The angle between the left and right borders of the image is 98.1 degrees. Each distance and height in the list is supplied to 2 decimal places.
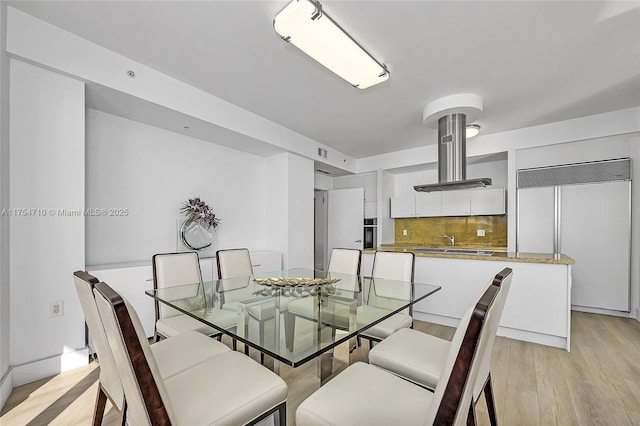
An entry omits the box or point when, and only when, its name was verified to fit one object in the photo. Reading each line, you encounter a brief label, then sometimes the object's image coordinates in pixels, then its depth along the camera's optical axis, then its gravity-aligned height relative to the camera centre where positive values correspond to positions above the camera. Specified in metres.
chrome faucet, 5.05 -0.46
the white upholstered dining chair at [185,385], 0.82 -0.71
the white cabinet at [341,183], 6.02 +0.67
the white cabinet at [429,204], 5.04 +0.17
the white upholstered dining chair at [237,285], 1.57 -0.58
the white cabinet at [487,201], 4.44 +0.19
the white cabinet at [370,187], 5.54 +0.52
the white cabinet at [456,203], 4.75 +0.18
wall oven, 5.45 -0.41
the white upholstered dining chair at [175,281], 2.00 -0.58
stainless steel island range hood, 3.04 +0.90
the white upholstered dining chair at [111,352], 1.07 -0.74
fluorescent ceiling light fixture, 1.79 +1.25
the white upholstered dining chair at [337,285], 1.47 -0.58
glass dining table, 1.27 -0.58
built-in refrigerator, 3.57 -0.13
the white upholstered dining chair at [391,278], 1.99 -0.58
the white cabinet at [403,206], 5.28 +0.14
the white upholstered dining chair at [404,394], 0.76 -0.73
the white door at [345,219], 5.48 -0.12
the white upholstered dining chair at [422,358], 1.21 -0.75
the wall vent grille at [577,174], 3.56 +0.54
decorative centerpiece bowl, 2.06 -0.59
